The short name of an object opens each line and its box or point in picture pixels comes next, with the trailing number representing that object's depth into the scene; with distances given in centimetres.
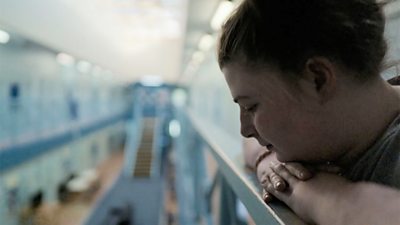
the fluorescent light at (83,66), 473
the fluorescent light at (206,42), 300
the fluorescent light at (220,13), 182
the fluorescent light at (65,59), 379
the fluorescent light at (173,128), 1121
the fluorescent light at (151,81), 1027
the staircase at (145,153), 835
